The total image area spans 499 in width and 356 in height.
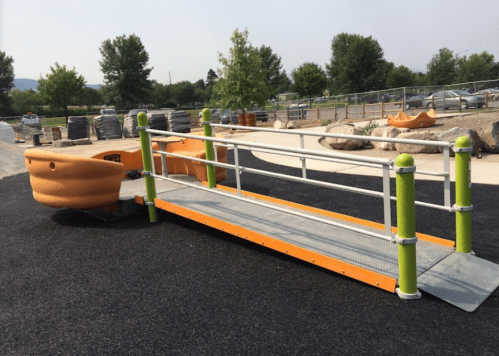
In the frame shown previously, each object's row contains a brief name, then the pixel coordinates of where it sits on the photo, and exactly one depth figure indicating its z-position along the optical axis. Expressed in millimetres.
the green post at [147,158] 5781
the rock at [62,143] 20469
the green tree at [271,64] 87438
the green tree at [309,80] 78188
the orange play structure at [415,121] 16266
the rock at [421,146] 11041
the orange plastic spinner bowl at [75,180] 5691
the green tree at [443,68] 75812
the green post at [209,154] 6594
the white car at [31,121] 36844
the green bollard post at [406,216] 3207
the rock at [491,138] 10477
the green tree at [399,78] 81938
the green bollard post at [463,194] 3771
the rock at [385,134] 12125
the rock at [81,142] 21505
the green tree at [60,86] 47094
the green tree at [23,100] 83988
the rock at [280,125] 25219
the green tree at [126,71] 67438
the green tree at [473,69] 83938
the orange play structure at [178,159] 7523
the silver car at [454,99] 28102
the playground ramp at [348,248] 3482
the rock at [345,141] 12750
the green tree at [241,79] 27703
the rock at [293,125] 24991
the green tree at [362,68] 79200
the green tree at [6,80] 77875
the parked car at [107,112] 33166
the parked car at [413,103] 30305
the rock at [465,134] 10336
